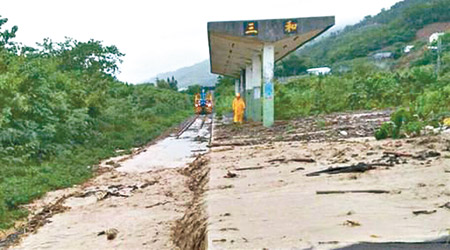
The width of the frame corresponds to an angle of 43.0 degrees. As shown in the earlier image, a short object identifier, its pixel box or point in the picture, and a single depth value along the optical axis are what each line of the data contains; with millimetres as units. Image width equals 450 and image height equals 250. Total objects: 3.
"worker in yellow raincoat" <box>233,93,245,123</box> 24156
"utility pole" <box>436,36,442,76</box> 34219
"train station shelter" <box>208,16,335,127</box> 18312
